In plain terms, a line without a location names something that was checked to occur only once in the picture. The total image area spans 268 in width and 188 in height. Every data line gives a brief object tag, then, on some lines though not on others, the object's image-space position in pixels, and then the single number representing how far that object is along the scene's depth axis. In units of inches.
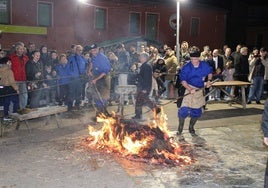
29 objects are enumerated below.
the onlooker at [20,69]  378.3
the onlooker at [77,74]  422.0
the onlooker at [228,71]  501.0
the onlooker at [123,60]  492.1
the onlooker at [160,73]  468.8
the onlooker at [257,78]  483.2
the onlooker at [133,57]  511.6
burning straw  238.2
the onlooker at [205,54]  474.7
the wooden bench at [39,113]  297.6
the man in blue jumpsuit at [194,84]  296.4
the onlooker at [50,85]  411.2
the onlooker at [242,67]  494.0
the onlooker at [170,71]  499.8
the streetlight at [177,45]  523.8
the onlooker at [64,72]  423.5
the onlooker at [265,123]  144.8
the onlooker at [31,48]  428.4
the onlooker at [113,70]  474.9
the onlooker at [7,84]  350.6
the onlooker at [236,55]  501.4
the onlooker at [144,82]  349.4
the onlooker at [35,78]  385.7
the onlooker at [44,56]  425.0
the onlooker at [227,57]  515.2
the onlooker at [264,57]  492.7
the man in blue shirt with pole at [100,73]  345.4
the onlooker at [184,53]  465.6
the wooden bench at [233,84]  416.2
